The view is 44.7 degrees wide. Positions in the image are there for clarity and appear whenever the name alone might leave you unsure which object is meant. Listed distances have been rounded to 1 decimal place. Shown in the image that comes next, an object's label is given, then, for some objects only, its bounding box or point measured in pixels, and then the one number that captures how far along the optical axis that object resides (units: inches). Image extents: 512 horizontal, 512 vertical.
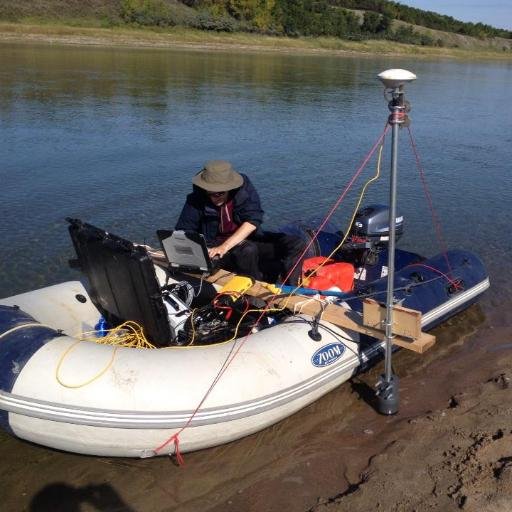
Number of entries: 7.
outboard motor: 235.3
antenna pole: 138.6
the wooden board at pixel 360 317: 158.1
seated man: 186.1
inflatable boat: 141.4
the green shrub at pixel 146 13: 1971.0
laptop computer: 177.9
